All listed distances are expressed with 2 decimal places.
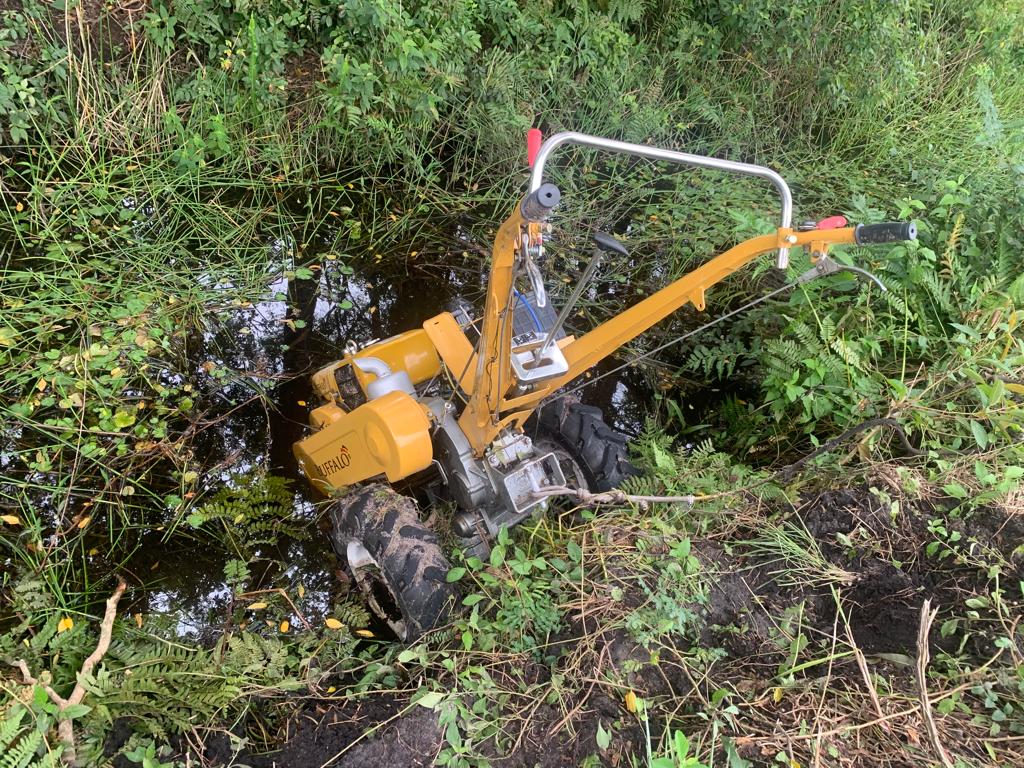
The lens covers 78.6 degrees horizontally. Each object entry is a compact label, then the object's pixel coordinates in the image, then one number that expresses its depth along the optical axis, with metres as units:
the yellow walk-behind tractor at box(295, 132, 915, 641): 2.14
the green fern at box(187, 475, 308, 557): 2.99
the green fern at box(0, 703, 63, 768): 1.75
